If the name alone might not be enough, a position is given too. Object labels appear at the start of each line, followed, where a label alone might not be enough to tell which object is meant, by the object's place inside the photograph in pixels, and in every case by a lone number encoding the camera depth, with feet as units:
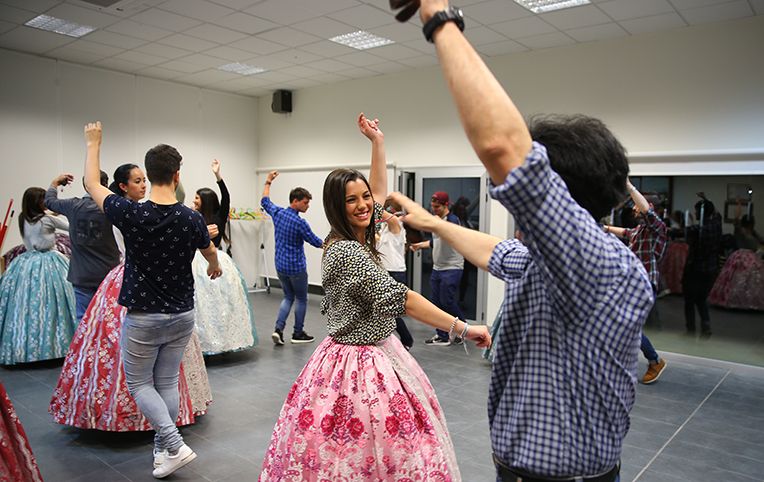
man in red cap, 19.60
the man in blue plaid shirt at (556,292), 2.50
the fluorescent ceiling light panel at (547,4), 17.08
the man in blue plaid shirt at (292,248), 18.85
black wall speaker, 31.42
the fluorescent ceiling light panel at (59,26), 20.13
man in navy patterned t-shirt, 8.78
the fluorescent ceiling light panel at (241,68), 26.12
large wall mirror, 17.98
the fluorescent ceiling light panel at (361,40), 21.35
